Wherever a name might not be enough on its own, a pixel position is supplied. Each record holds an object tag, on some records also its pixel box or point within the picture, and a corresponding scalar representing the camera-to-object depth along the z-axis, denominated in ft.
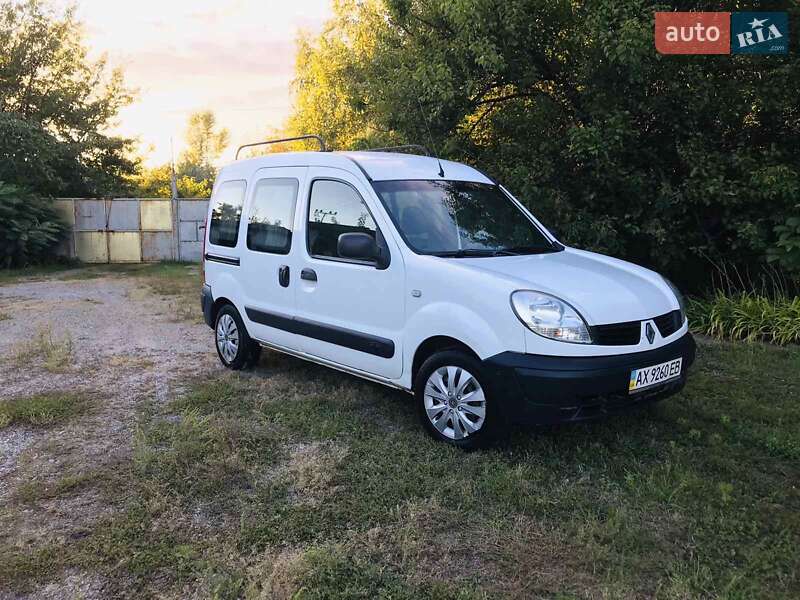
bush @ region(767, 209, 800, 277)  21.99
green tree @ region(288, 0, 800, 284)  22.91
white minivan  11.53
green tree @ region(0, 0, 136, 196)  55.72
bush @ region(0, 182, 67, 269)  50.01
